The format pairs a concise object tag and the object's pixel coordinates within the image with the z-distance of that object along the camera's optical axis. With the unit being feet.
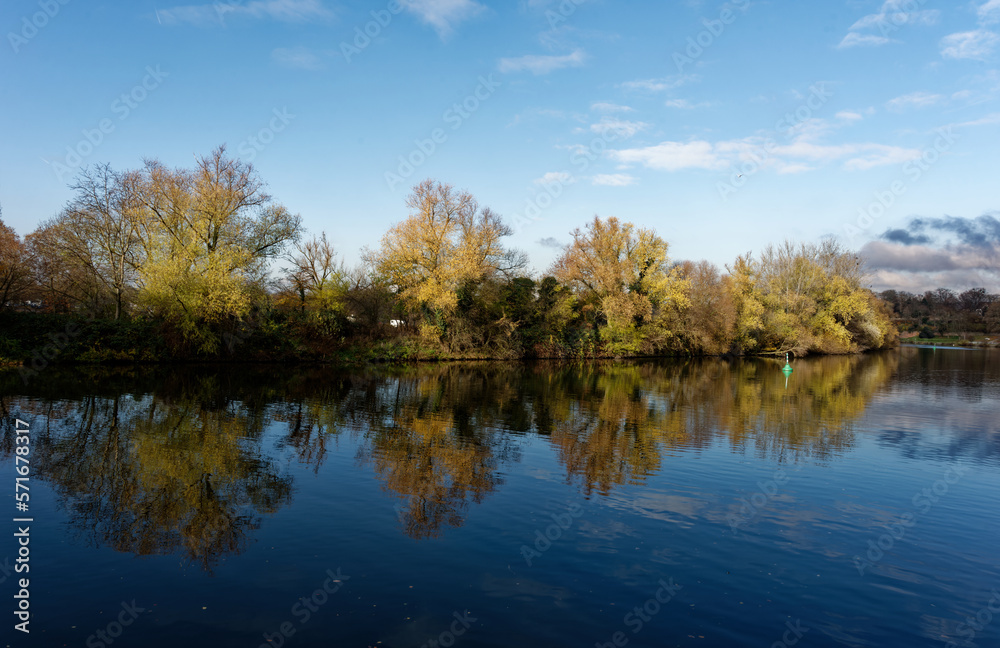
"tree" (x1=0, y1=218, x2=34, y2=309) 101.50
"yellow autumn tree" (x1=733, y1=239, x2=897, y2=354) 197.57
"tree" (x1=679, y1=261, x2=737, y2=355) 180.14
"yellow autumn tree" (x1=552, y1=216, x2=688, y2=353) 163.12
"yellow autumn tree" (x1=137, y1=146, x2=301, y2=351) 105.81
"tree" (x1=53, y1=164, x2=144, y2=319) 111.96
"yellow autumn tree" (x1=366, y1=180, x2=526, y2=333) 139.03
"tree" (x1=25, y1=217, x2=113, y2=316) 116.26
